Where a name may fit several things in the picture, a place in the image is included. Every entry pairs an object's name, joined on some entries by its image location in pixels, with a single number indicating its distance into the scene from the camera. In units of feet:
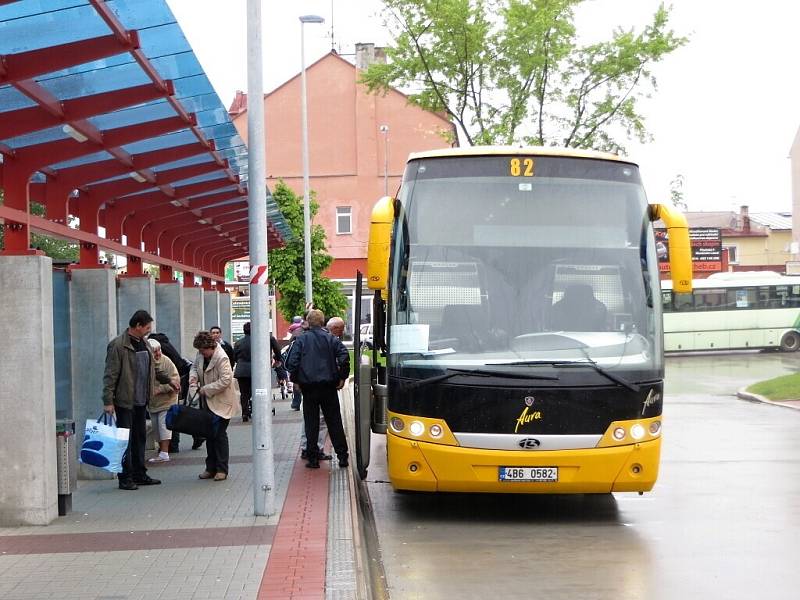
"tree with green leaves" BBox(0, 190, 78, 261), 144.13
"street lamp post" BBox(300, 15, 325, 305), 100.83
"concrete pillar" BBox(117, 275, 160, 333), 50.70
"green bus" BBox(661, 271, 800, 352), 148.56
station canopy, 26.68
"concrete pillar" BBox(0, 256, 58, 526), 31.94
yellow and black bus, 32.73
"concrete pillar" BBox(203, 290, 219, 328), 80.72
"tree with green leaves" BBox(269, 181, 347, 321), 136.87
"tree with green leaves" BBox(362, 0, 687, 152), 106.32
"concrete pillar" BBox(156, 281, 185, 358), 59.98
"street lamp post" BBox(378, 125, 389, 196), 189.02
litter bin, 33.37
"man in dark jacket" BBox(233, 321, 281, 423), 58.08
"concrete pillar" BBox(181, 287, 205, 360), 70.38
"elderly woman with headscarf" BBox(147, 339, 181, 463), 45.06
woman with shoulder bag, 41.45
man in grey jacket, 38.24
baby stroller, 85.15
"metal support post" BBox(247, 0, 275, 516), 32.86
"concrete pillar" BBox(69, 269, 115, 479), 42.29
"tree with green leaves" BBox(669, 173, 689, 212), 138.80
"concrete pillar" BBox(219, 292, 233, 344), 90.43
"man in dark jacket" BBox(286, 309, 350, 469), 42.52
